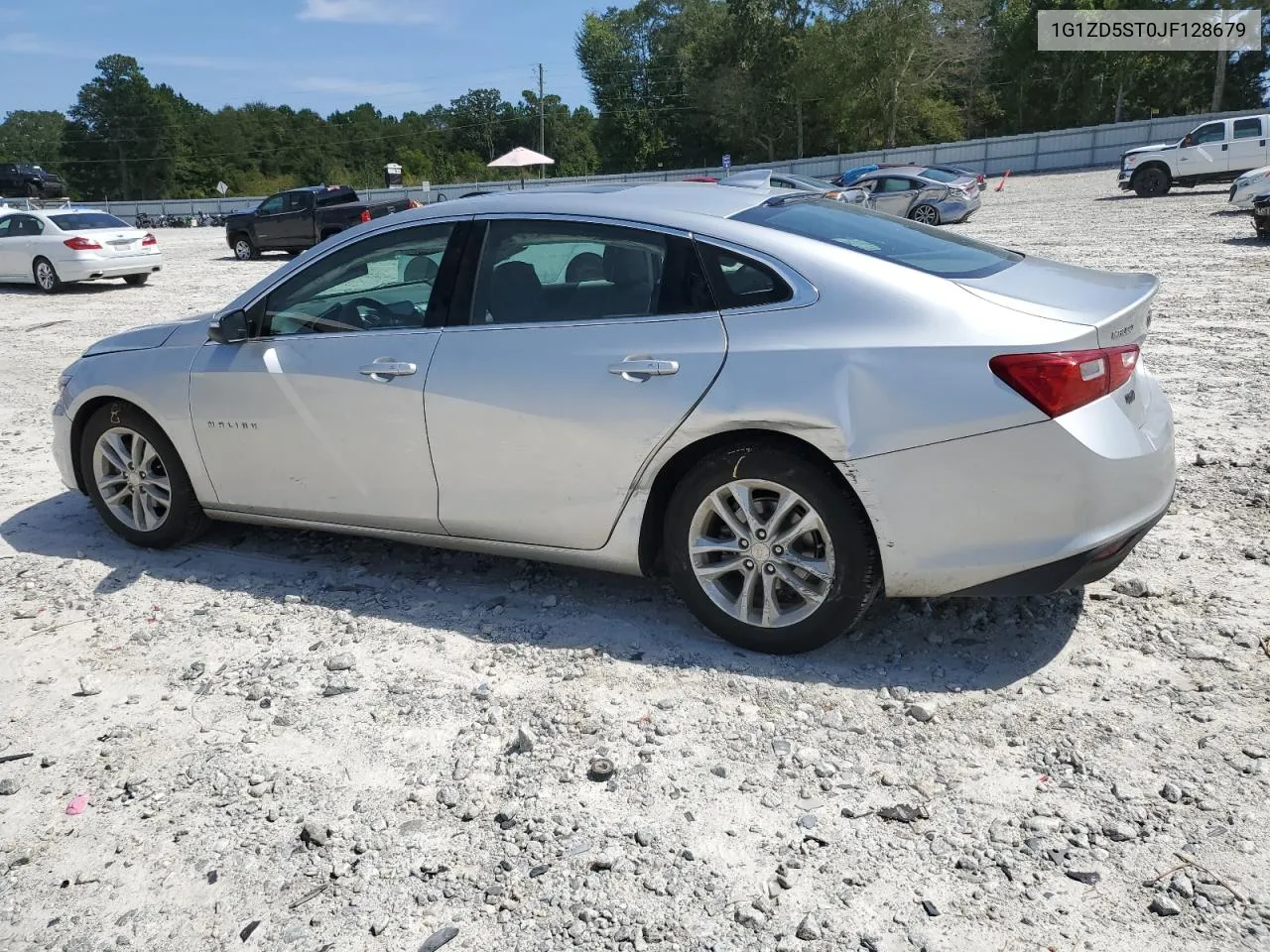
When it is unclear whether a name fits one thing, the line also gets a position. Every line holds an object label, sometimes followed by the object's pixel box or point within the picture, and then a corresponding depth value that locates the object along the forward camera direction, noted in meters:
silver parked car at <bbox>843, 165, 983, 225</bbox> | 24.30
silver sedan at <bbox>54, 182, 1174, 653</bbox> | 3.25
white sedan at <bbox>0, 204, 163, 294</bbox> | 18.33
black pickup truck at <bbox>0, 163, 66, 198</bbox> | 51.41
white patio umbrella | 40.91
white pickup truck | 25.72
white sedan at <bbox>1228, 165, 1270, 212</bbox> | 19.42
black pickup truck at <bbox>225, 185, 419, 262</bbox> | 24.83
